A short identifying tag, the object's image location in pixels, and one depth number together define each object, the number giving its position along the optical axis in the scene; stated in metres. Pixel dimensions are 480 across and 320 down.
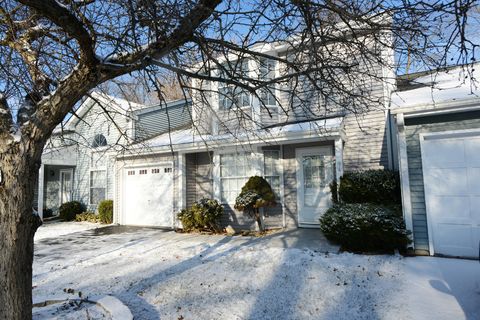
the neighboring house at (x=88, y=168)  13.49
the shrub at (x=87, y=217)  13.57
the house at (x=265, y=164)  8.70
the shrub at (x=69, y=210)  14.59
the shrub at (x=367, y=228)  6.09
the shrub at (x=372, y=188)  7.28
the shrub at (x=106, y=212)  12.70
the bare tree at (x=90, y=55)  2.88
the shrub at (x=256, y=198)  8.56
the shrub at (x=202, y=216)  9.31
